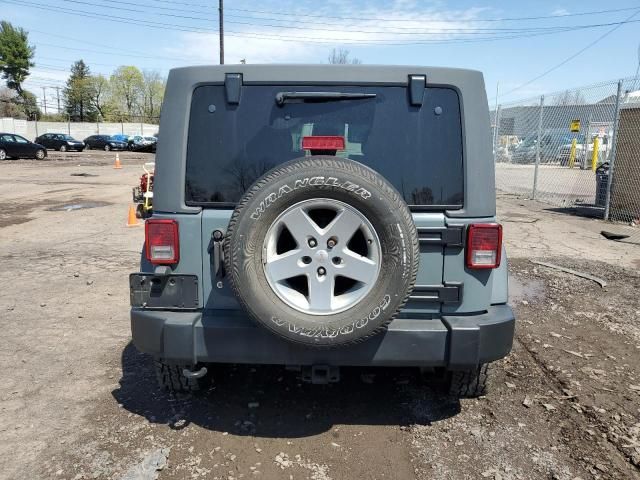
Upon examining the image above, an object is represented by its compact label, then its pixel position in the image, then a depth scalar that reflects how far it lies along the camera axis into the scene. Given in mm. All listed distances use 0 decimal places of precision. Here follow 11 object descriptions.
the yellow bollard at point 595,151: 17347
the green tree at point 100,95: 88125
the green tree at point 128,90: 92188
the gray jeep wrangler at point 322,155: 2842
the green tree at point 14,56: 69438
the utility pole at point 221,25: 26422
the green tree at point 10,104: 70312
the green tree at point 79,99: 85375
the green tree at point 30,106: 73312
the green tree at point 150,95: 96438
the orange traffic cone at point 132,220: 10094
